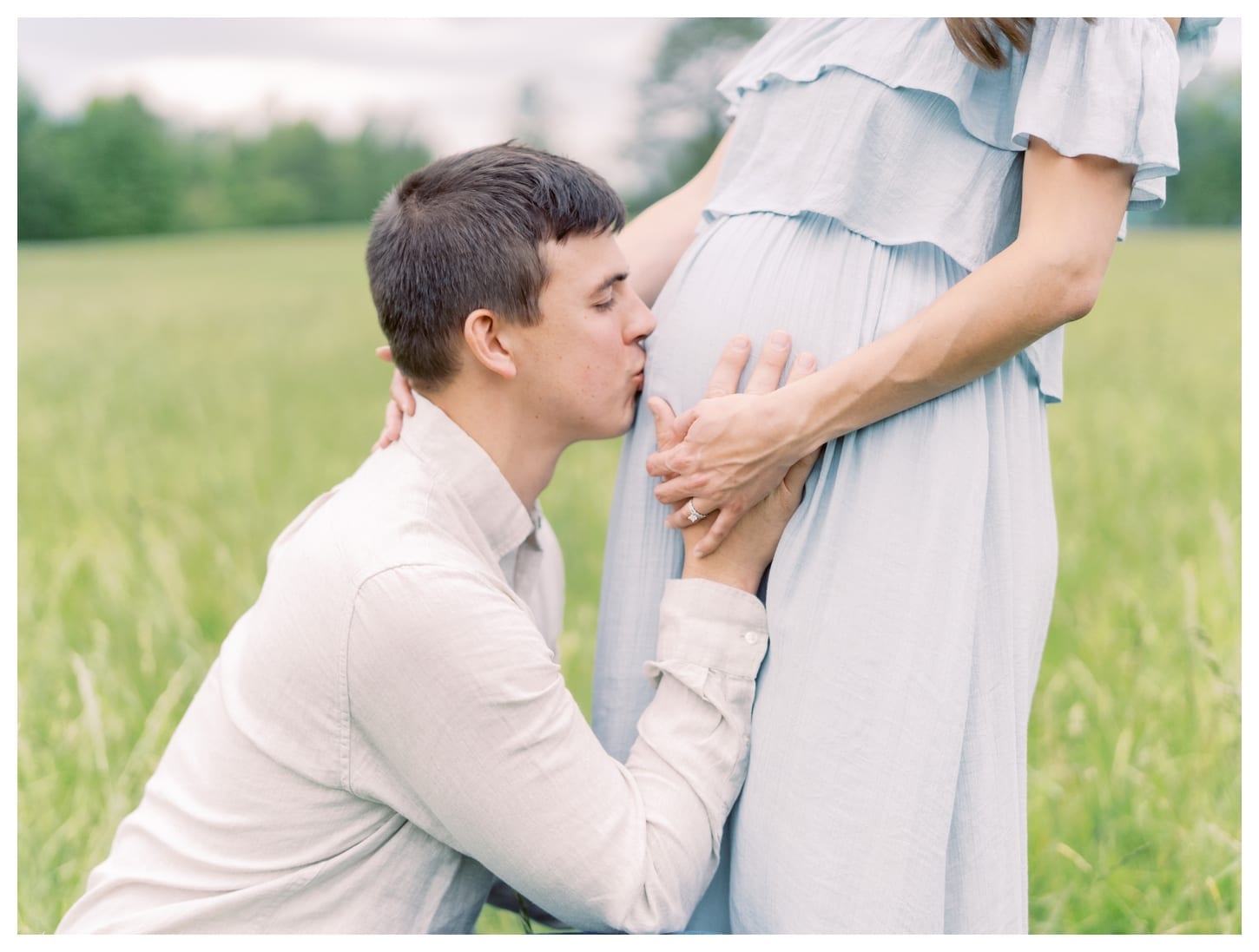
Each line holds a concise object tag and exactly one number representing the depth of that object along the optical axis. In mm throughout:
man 1557
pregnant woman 1521
